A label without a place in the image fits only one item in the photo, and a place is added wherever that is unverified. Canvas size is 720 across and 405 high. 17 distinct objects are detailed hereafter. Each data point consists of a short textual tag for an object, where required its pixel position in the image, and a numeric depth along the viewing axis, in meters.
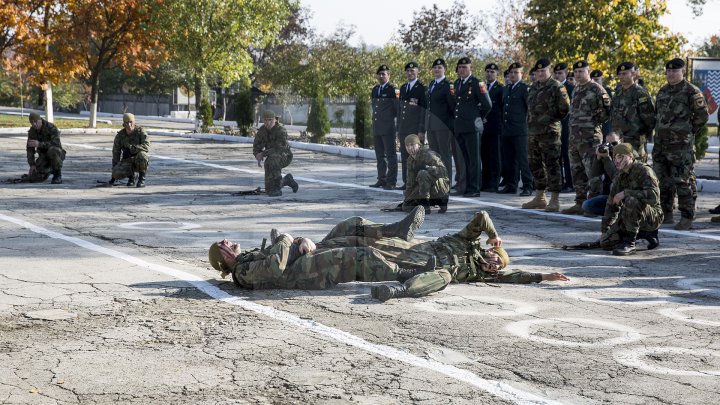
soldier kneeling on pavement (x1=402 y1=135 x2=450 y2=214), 13.00
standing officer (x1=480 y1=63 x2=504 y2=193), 17.00
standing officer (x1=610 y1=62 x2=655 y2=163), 13.26
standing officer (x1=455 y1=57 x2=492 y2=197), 16.02
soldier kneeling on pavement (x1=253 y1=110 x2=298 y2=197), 16.47
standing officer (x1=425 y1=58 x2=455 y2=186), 16.27
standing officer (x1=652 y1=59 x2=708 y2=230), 12.62
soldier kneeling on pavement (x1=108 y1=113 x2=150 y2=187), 17.89
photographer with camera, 13.06
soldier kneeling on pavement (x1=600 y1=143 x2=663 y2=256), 10.56
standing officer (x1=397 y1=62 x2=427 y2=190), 16.55
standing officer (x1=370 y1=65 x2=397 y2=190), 17.16
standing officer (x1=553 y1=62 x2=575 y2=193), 16.84
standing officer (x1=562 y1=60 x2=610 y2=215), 13.91
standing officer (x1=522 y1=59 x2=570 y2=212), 14.50
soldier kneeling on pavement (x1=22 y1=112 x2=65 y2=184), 18.44
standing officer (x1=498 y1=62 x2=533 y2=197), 16.44
